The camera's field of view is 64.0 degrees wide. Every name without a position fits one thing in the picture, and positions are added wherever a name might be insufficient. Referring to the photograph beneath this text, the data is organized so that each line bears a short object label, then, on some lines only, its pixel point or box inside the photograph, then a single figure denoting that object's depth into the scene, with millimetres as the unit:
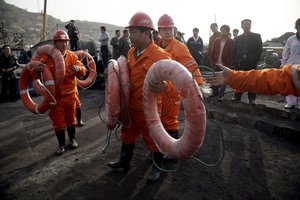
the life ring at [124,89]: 3016
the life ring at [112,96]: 2988
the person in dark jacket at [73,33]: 11186
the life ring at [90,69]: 6227
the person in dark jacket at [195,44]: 8964
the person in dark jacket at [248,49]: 6078
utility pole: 13570
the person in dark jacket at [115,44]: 11250
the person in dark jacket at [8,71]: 8852
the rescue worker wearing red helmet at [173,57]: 3524
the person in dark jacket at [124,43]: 10484
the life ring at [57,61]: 4016
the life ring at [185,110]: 2268
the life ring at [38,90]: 3947
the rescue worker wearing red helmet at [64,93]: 4086
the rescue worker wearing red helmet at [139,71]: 3010
